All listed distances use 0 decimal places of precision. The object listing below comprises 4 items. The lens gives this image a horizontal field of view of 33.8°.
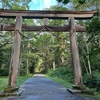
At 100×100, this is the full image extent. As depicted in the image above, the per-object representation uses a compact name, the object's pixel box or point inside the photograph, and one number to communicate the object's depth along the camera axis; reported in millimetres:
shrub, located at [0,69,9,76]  32594
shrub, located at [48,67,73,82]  20950
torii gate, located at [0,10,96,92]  8250
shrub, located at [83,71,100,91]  11234
